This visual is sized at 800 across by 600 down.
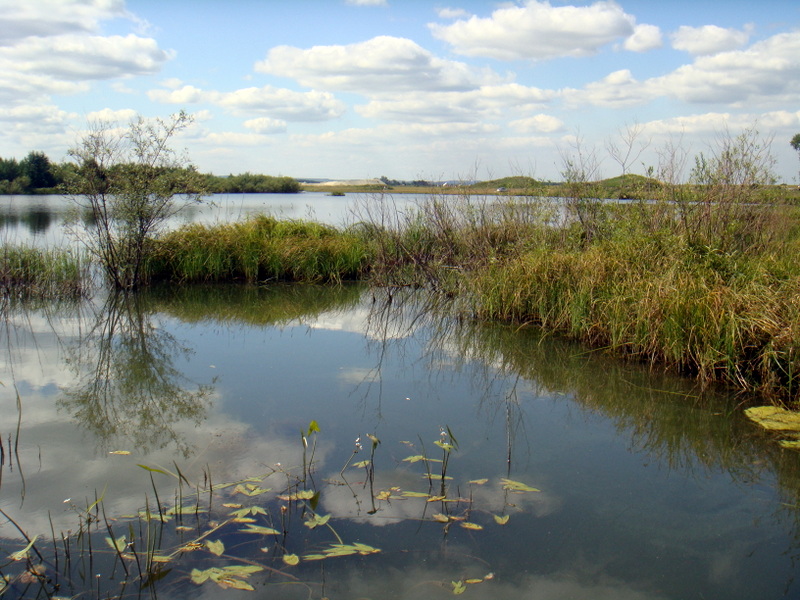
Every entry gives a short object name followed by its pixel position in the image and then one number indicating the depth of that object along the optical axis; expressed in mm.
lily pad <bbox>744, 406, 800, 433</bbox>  5180
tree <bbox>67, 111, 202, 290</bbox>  10828
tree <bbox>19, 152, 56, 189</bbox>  38250
